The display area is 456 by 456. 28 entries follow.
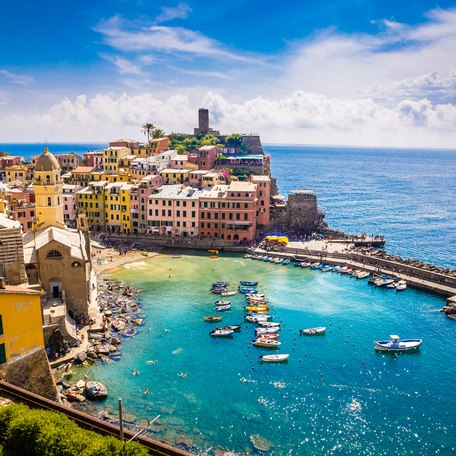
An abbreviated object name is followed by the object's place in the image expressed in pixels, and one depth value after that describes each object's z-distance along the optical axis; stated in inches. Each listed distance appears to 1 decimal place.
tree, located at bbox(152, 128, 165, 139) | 5526.6
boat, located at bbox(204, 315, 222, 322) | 2213.5
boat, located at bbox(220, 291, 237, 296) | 2564.0
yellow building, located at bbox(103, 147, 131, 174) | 4512.8
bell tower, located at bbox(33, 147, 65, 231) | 2433.6
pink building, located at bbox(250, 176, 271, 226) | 3794.3
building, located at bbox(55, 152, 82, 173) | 5167.3
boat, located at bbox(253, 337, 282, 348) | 1982.0
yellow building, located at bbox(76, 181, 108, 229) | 3745.1
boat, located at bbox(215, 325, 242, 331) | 2119.8
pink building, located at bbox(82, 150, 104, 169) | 4830.2
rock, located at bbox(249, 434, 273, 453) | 1359.5
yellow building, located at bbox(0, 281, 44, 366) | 1246.3
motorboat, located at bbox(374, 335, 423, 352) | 1991.9
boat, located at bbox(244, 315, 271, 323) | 2208.4
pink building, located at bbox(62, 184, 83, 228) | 3762.8
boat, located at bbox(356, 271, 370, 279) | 2945.4
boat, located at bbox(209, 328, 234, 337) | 2062.0
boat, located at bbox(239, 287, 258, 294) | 2586.1
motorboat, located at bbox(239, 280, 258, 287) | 2714.1
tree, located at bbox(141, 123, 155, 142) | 5580.7
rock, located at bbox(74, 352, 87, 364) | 1756.9
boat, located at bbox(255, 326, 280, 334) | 2082.3
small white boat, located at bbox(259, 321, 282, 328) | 2155.5
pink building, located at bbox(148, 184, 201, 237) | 3577.8
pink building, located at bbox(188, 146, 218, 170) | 4702.3
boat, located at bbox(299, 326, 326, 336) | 2122.3
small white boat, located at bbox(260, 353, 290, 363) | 1872.5
